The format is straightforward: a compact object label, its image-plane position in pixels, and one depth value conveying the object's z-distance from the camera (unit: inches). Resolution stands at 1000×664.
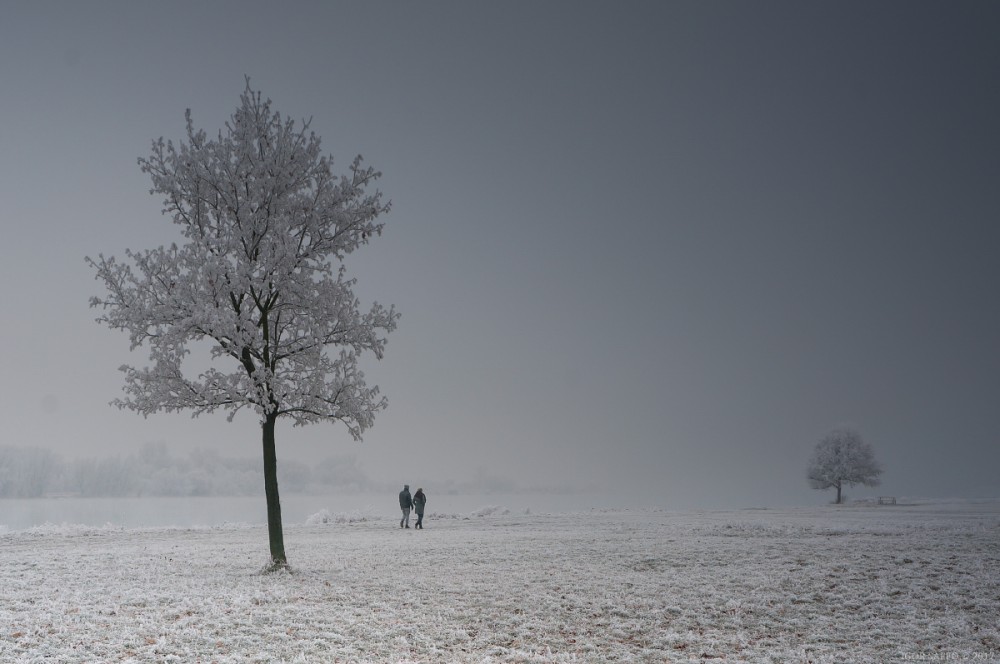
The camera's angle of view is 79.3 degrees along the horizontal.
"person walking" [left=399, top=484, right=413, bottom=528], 1418.6
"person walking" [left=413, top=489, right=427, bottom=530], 1433.3
